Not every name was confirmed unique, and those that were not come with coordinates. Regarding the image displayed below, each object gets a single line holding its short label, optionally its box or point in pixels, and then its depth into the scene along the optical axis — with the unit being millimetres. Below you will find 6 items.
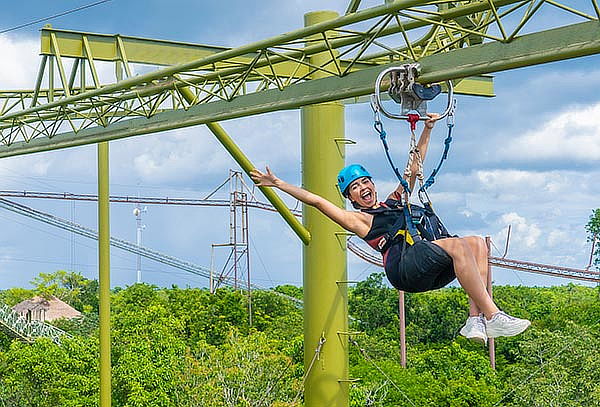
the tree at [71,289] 44750
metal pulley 5473
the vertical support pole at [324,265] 8914
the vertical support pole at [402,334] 21312
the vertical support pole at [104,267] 11422
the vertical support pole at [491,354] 20739
